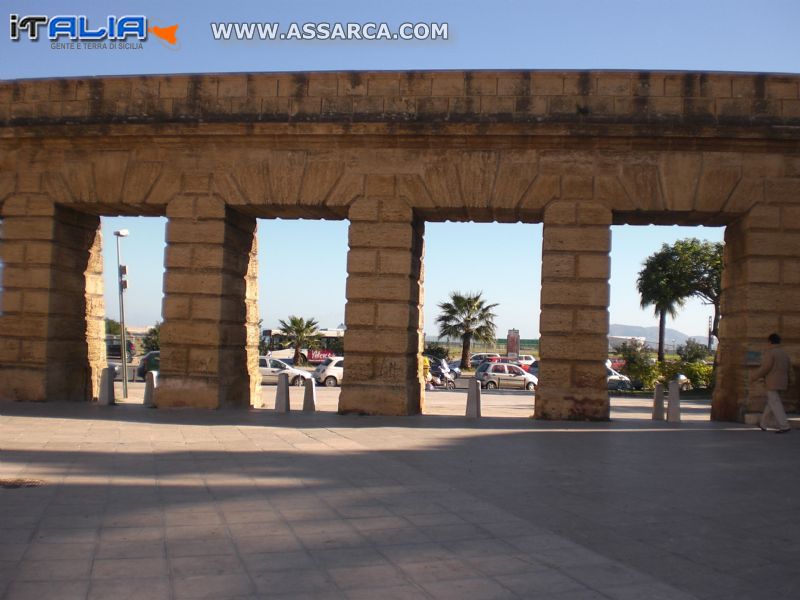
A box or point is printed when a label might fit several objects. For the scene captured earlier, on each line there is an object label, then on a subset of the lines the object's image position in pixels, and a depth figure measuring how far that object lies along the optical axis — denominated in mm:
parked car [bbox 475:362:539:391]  36969
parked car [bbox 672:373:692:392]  33719
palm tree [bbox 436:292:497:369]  52938
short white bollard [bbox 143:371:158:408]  15813
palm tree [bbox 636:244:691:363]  47250
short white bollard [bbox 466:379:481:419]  14266
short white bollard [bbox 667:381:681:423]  14164
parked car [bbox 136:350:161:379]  30641
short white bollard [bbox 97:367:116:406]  15008
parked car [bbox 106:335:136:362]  43781
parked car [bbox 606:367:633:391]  36625
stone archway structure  13594
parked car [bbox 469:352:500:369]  55438
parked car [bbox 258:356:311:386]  31641
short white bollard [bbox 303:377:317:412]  15712
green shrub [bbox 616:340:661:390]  35562
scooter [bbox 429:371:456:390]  34531
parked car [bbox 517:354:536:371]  53053
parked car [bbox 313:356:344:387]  32750
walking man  12055
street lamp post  21150
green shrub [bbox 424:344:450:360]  55844
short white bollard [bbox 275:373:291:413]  14594
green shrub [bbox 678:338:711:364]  41156
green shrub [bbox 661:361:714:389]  33969
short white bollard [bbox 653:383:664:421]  15289
